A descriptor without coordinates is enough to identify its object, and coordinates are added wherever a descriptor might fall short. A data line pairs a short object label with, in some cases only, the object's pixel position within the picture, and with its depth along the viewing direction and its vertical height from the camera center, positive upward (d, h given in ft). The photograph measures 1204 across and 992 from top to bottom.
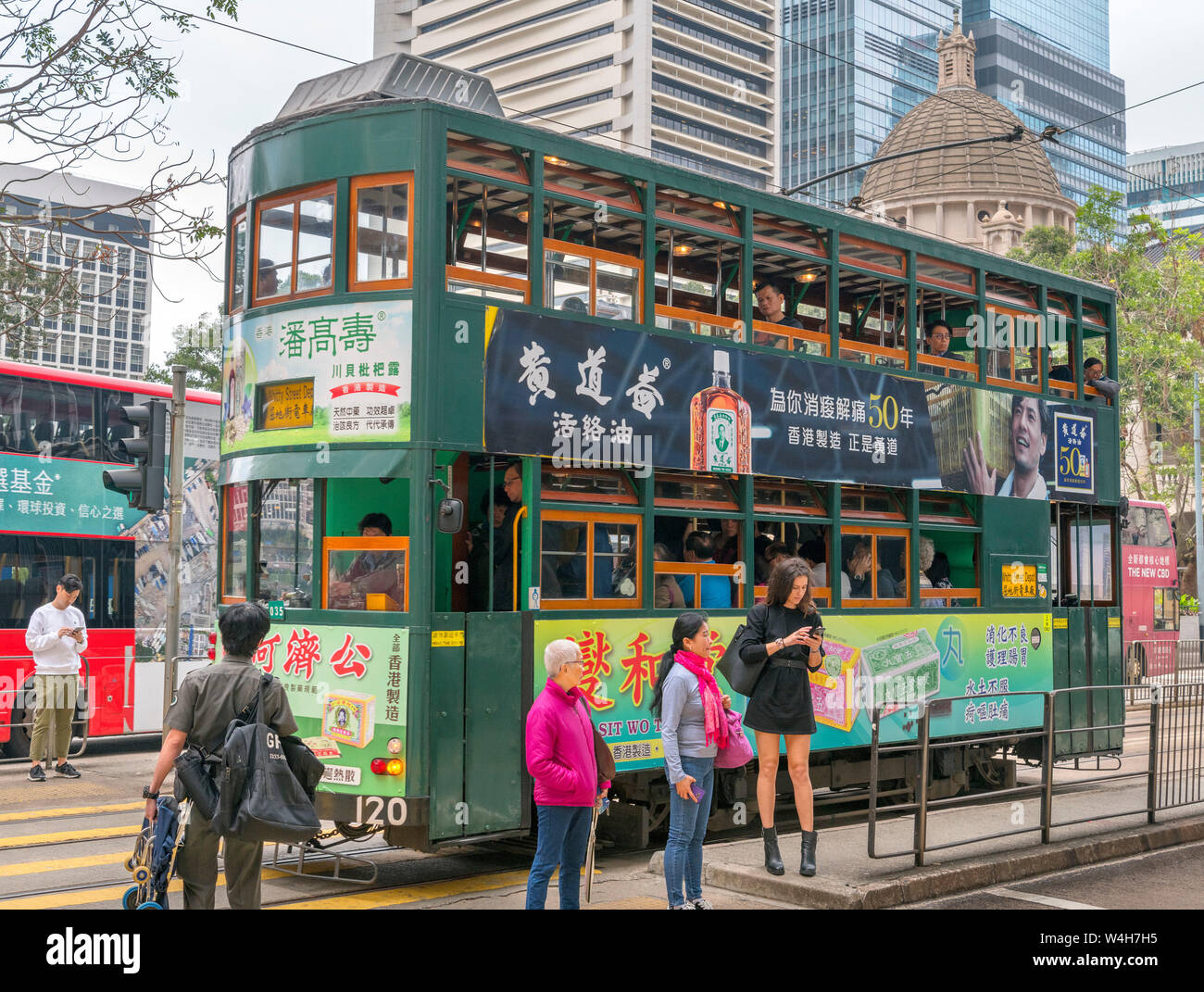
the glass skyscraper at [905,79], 417.08 +171.31
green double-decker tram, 26.05 +3.13
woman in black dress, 24.76 -2.24
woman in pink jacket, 20.07 -3.02
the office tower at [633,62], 352.08 +147.01
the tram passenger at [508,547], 27.84 +0.59
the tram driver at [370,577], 26.17 -0.08
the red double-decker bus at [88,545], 45.27 +1.01
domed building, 220.64 +67.67
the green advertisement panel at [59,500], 45.14 +2.60
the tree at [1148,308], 114.52 +24.81
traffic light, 39.09 +3.53
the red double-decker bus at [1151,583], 88.58 -0.28
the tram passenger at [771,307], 33.24 +7.12
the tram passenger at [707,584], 31.04 -0.19
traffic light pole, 40.19 +1.82
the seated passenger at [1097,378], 43.75 +6.87
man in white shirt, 42.29 -3.02
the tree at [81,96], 29.07 +11.11
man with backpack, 18.08 -2.16
